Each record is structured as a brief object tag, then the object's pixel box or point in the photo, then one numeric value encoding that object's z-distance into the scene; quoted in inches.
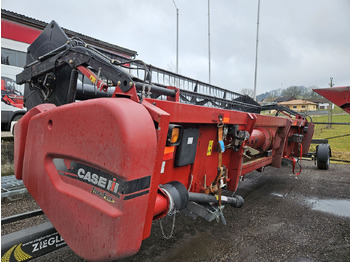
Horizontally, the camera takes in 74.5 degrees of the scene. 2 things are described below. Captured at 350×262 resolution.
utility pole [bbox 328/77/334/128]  572.9
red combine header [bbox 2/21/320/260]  45.7
